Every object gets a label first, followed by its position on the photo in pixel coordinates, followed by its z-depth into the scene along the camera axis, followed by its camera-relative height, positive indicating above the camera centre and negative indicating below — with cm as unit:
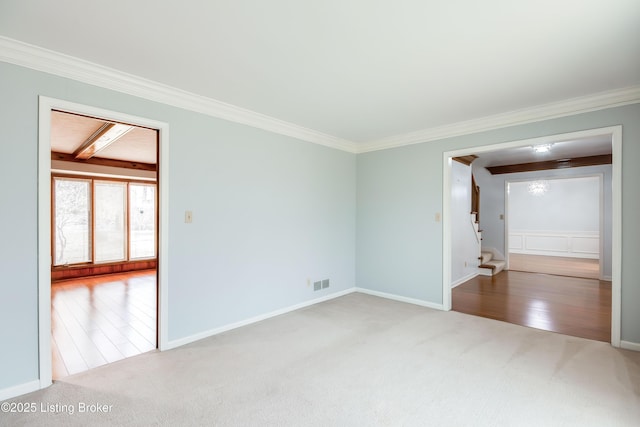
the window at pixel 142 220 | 752 -20
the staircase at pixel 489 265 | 667 -115
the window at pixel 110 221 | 696 -21
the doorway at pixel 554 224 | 901 -35
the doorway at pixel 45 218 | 234 -5
